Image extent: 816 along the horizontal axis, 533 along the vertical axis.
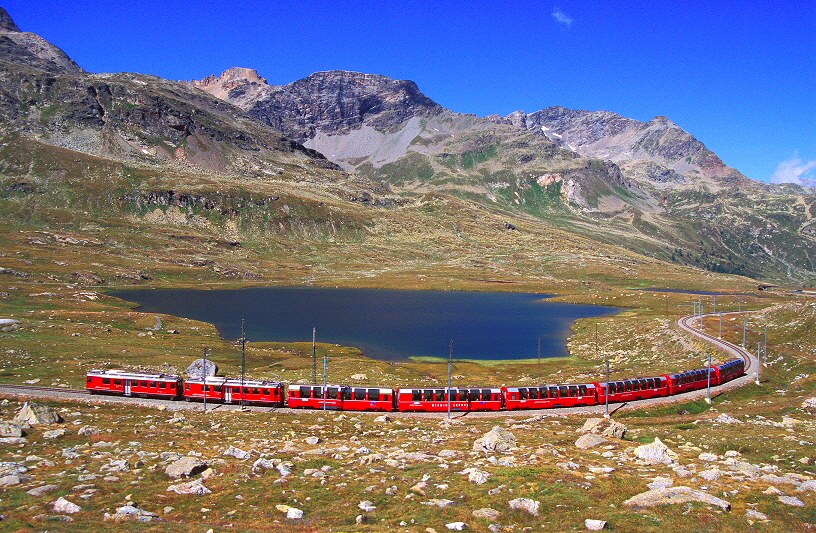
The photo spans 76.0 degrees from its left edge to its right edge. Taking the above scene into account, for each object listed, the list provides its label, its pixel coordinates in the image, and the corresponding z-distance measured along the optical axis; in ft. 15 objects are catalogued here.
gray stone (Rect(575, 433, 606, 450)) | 129.80
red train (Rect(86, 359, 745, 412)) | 190.29
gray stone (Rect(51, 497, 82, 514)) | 75.92
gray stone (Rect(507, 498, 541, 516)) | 81.82
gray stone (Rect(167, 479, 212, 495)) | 88.33
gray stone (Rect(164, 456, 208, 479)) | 97.09
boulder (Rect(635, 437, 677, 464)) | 111.65
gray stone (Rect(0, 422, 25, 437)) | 118.83
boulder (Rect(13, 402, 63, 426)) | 134.51
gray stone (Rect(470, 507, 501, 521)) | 79.51
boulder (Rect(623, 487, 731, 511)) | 81.92
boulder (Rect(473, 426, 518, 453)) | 125.70
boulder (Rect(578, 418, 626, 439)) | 140.77
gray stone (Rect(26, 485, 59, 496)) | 82.74
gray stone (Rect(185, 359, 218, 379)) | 231.30
